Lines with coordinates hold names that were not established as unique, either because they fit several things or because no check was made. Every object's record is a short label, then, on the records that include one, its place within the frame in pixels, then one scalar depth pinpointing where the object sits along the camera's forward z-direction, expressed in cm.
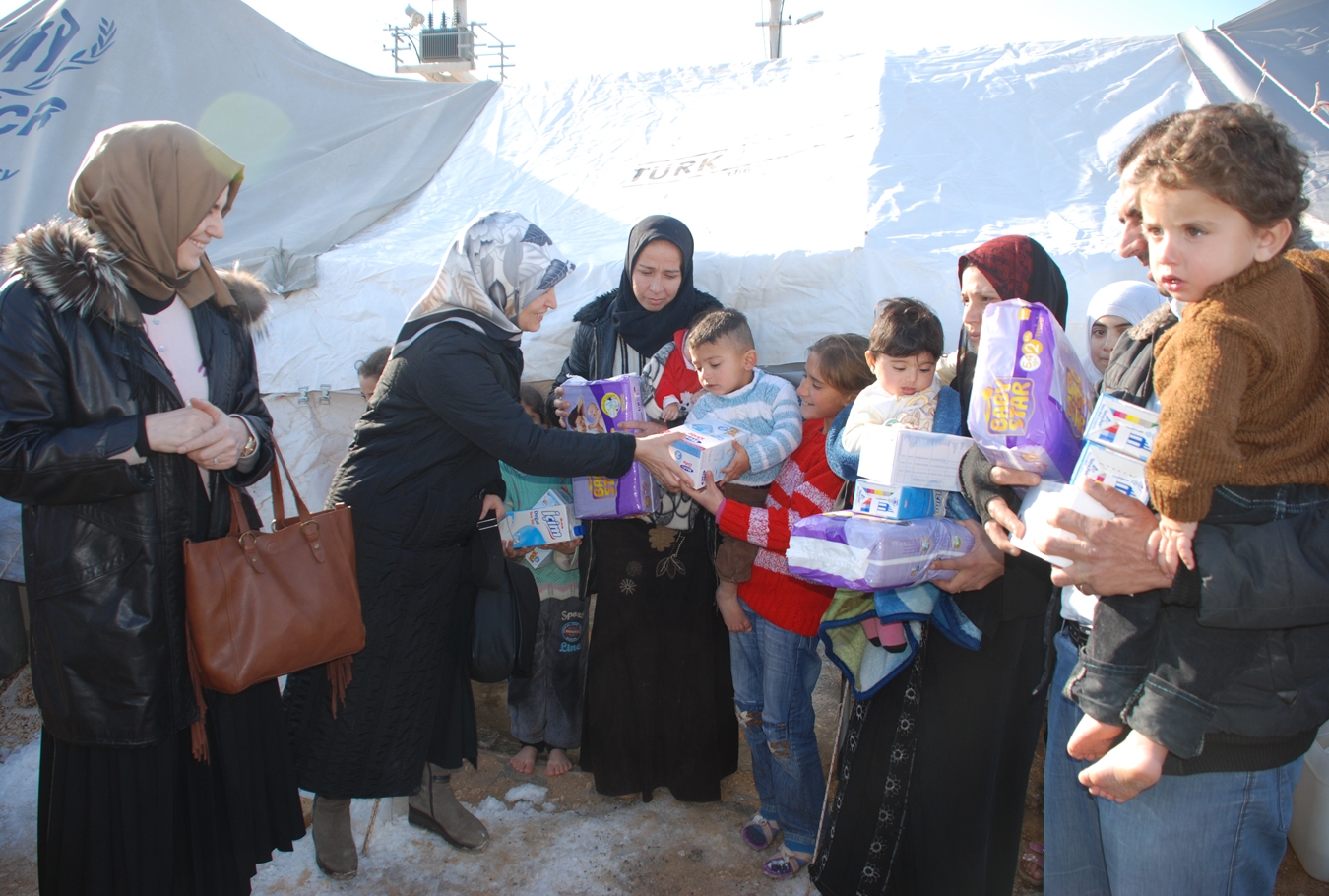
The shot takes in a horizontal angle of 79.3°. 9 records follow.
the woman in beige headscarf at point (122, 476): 171
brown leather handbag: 185
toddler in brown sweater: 111
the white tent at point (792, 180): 313
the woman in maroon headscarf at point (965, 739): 189
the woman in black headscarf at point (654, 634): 284
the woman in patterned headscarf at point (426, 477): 226
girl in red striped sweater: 243
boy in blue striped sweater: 249
